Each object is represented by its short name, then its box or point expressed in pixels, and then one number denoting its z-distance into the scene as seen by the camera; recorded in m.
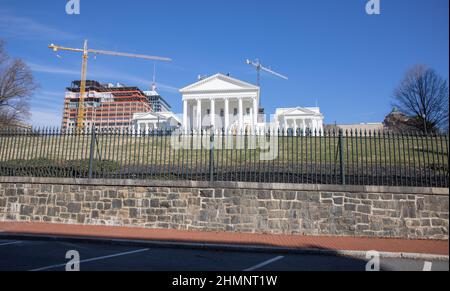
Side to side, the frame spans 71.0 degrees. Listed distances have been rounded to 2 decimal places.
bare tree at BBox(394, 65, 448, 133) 40.78
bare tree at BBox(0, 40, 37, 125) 42.05
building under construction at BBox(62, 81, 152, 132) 140.25
